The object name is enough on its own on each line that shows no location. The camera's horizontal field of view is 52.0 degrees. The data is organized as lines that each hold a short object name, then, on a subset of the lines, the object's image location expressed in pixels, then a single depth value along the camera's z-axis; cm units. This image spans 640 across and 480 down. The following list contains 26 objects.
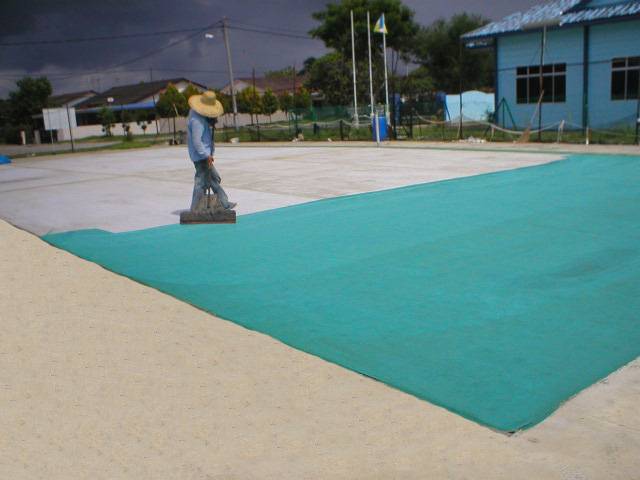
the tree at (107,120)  6788
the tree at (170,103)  7031
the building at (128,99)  8538
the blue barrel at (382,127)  3055
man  1036
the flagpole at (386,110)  3036
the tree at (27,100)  7931
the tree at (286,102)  6981
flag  2772
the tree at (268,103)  7031
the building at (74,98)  10131
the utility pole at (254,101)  6717
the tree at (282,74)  11192
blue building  2711
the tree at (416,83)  5952
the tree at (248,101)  6819
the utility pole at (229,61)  4976
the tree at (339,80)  5266
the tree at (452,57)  6950
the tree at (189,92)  7170
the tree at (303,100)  7096
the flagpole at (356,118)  3468
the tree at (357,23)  6256
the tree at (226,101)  6634
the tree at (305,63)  10134
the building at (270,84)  9406
